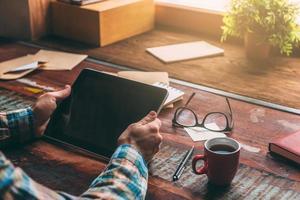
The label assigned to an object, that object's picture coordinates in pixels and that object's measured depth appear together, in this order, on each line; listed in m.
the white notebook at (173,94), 1.61
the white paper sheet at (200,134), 1.42
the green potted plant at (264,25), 1.94
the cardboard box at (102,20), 2.21
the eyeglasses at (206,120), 1.47
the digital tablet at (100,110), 1.33
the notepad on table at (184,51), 2.04
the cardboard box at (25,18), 2.30
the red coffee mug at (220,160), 1.17
